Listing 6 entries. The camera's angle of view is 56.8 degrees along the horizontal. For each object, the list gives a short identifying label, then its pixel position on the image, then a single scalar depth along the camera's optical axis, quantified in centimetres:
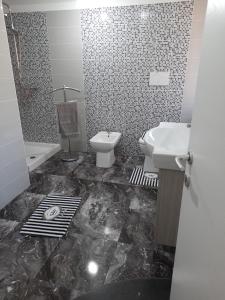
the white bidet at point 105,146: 291
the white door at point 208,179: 60
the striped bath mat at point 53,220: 188
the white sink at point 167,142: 134
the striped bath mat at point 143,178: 267
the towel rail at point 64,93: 325
